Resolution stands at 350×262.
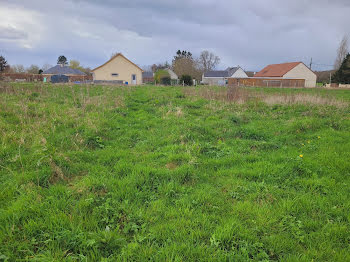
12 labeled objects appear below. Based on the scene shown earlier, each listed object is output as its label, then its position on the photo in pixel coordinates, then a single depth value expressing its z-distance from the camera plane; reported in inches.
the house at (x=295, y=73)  1797.5
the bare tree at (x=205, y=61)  3189.0
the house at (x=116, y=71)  1600.6
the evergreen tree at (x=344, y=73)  1696.6
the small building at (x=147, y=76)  2339.0
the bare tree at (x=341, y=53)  2086.0
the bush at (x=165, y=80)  1691.7
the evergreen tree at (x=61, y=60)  3550.7
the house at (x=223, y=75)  2364.7
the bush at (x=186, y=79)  1542.8
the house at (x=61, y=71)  2088.5
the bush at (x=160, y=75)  1844.1
